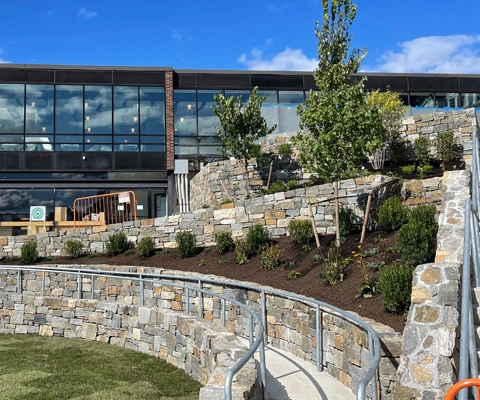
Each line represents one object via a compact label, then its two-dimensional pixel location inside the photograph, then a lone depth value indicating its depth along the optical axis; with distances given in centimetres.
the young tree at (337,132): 1220
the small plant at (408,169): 1666
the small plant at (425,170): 1620
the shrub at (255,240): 1334
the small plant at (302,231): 1288
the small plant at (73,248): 1731
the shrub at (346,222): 1266
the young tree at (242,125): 1844
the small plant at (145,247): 1574
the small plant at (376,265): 947
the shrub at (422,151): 1783
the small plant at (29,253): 1759
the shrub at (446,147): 1761
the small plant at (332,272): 972
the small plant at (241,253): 1307
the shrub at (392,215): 1173
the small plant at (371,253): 1044
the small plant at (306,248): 1225
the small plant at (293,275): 1084
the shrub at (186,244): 1494
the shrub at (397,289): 738
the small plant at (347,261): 1040
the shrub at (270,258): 1191
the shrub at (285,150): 1983
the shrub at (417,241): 878
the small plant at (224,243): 1423
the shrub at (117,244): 1677
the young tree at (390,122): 1872
